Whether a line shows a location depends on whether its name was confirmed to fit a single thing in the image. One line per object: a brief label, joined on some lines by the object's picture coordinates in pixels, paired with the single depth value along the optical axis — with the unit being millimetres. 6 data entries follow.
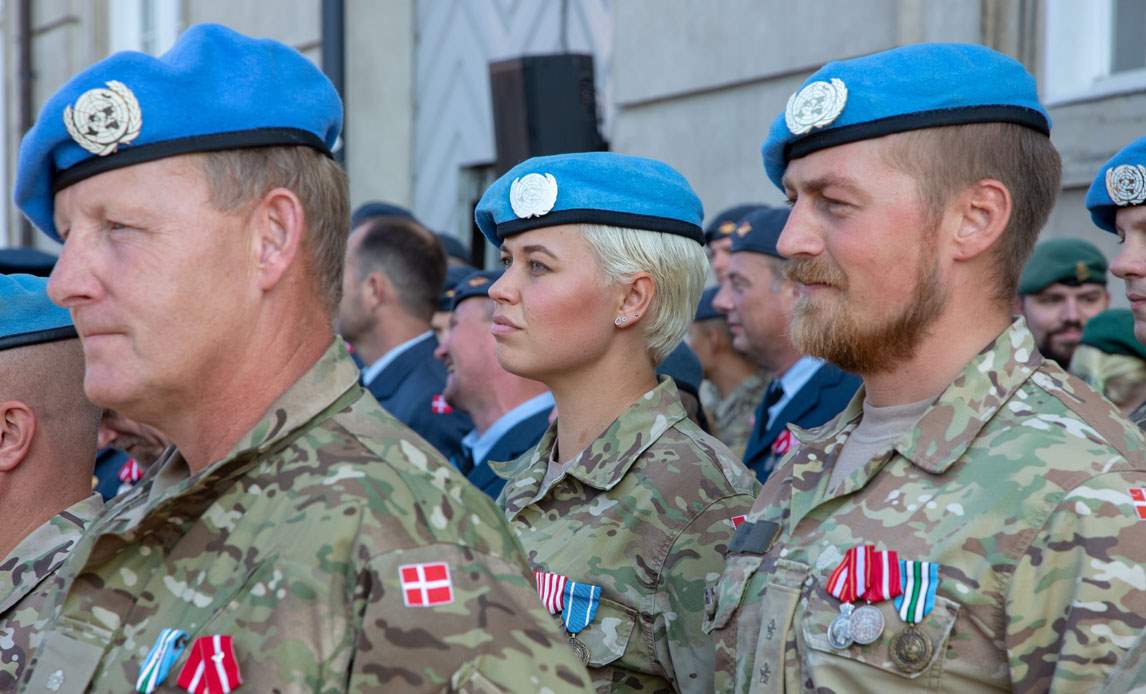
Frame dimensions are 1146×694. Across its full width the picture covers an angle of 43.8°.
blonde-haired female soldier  2936
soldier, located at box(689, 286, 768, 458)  6344
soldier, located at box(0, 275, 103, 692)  2863
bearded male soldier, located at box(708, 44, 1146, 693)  2137
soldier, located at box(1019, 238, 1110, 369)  5340
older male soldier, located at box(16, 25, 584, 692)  1817
